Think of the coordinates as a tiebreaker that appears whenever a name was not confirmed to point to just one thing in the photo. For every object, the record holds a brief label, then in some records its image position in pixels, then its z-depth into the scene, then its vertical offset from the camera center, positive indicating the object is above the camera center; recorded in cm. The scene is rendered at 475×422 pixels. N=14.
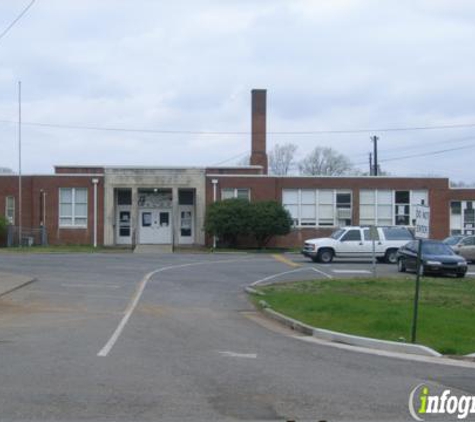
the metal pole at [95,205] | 5022 +49
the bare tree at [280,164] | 10149 +650
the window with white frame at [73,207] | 5047 +36
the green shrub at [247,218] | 4791 -31
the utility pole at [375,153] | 7225 +573
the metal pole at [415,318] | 1394 -190
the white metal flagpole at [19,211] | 4947 +8
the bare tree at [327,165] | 9950 +626
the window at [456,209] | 5244 +33
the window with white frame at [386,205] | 5184 +57
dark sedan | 3070 -184
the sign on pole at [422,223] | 1498 -18
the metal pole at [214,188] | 5092 +165
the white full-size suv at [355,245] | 3800 -156
